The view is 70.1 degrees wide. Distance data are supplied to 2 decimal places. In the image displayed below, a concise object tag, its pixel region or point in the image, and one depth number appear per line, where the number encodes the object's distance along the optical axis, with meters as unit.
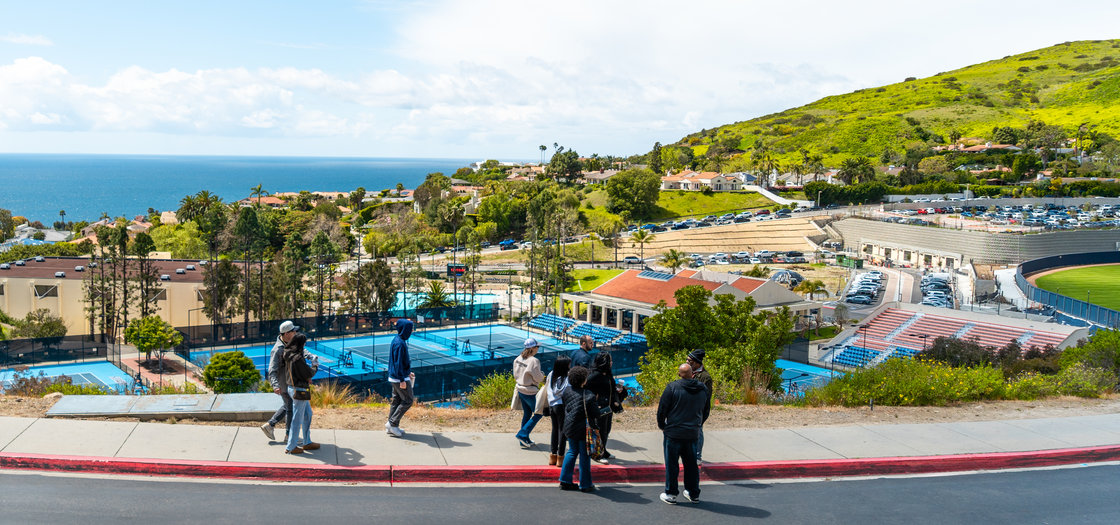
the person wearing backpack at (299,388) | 9.58
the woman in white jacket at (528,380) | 10.52
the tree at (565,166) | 154.38
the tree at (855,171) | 134.00
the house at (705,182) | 135.25
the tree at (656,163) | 162.00
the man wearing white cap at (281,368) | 9.74
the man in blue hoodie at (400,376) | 10.41
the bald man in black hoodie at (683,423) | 8.73
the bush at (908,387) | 14.54
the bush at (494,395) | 13.84
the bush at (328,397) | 13.02
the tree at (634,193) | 122.88
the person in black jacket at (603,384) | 9.54
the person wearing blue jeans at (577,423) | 8.99
